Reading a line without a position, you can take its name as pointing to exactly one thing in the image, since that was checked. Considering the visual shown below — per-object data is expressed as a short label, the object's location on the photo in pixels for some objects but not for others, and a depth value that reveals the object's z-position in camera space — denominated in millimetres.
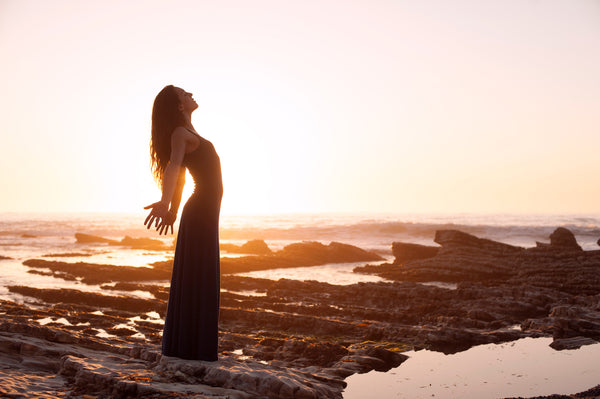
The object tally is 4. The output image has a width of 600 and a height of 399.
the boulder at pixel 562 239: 31970
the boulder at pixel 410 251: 31328
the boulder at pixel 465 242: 28750
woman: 5441
